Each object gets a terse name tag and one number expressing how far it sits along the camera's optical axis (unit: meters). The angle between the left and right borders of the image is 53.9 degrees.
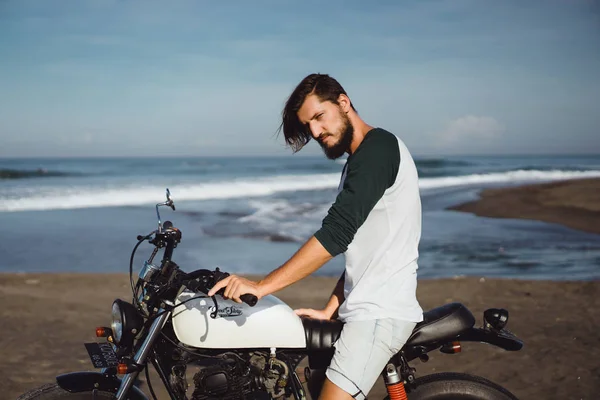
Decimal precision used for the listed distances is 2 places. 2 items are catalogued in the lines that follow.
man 2.62
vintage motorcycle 2.68
